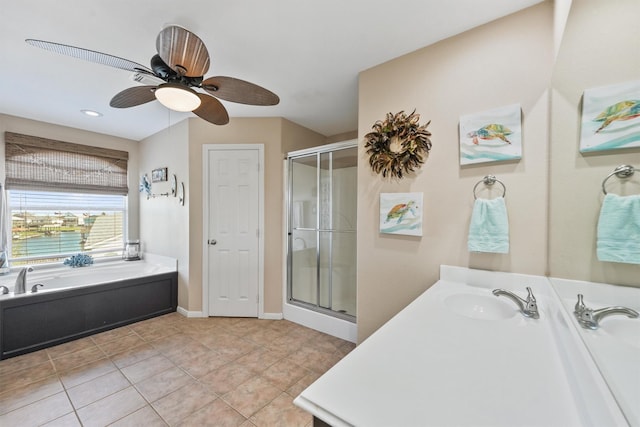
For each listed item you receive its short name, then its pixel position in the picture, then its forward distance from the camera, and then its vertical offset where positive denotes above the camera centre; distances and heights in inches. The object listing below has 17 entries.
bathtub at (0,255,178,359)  88.6 -38.0
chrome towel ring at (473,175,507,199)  57.5 +7.3
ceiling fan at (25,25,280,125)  48.2 +31.8
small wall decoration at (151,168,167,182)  135.0 +20.2
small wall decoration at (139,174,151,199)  146.2 +14.9
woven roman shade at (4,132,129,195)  116.0 +23.2
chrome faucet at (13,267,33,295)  91.7 -27.4
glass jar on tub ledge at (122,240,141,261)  146.8 -24.3
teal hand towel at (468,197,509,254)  56.0 -3.5
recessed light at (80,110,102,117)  112.0 +45.1
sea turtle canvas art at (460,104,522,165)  55.6 +18.1
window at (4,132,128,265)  117.6 +6.4
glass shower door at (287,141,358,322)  108.8 -8.3
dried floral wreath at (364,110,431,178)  68.9 +19.7
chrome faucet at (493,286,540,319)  43.0 -16.8
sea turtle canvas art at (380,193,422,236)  69.3 -0.4
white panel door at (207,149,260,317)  120.6 -10.9
